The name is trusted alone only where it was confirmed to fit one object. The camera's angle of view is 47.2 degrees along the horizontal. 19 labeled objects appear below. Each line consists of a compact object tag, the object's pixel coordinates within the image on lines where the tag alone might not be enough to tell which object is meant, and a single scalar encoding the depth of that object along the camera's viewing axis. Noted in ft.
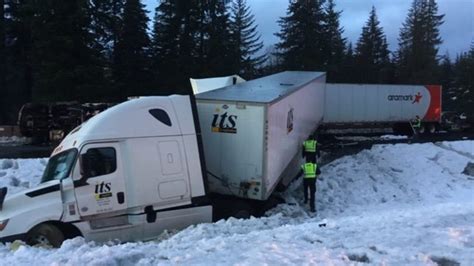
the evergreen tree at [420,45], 272.92
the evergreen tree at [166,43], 192.03
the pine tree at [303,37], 229.04
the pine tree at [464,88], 271.28
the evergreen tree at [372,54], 288.92
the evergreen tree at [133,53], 182.60
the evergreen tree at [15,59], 183.21
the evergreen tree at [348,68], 266.73
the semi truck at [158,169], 31.83
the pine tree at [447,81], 297.53
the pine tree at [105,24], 177.89
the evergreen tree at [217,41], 198.29
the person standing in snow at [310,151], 49.62
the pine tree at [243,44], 216.33
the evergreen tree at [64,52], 157.58
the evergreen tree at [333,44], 237.04
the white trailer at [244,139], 41.39
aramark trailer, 108.88
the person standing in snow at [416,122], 123.65
